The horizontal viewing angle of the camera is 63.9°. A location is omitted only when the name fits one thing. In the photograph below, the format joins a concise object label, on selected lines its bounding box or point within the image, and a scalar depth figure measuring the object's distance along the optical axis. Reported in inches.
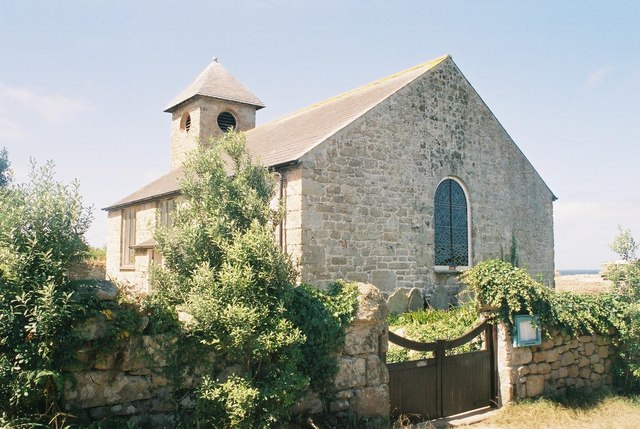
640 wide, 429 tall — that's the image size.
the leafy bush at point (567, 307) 325.4
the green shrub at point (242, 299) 221.9
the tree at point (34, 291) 180.9
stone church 476.4
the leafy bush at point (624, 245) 414.3
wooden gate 285.7
